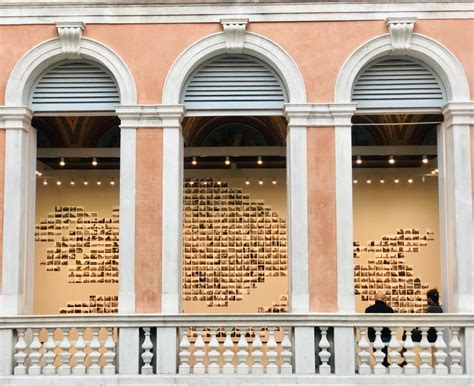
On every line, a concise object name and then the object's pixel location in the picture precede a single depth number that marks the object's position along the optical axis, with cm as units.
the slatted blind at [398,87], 990
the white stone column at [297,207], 934
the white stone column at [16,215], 941
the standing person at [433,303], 1010
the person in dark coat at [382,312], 965
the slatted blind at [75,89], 999
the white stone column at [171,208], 937
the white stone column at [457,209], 930
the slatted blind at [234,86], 992
